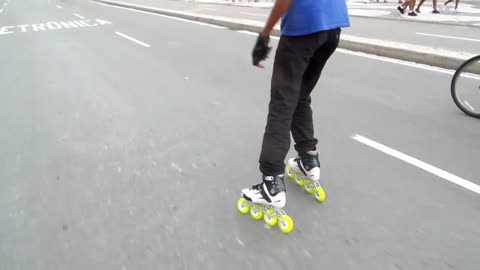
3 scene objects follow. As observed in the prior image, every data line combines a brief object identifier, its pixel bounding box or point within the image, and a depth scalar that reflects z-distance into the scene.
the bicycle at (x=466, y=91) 4.04
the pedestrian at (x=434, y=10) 13.33
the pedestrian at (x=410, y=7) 12.66
